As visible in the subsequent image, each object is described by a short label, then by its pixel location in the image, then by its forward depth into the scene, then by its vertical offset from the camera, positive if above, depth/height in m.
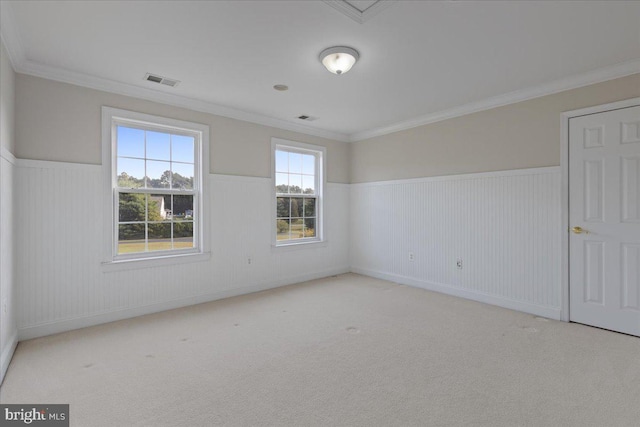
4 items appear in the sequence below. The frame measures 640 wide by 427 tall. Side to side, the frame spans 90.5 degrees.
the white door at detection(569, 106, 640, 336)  3.09 -0.09
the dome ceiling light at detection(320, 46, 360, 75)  2.78 +1.39
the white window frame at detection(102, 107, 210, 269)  3.47 +0.29
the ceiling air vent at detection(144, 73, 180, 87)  3.37 +1.45
